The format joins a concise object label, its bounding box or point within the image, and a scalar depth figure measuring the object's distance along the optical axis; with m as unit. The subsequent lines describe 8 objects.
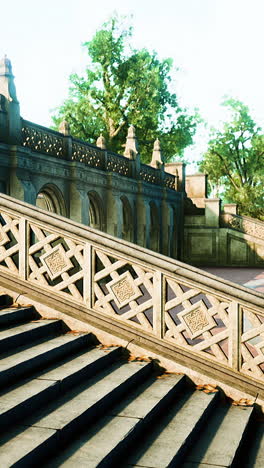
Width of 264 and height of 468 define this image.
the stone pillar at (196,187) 29.48
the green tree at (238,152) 42.97
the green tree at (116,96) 35.34
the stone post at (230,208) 28.12
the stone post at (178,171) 28.17
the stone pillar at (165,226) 25.33
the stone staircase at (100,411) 3.65
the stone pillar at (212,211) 26.97
